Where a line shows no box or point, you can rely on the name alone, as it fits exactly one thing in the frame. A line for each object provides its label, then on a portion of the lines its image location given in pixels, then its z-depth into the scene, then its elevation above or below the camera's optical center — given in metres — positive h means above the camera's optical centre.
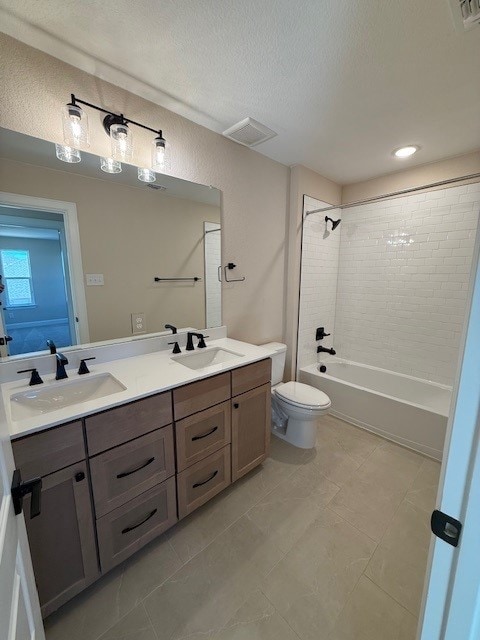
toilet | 2.09 -1.01
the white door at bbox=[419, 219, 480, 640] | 0.48 -0.42
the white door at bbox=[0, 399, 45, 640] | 0.48 -0.61
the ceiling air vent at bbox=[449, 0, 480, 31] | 1.01 +1.03
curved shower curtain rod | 1.86 +0.69
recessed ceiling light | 2.15 +1.05
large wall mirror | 1.30 +0.17
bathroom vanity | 1.02 -0.85
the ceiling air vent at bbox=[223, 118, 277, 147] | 1.79 +1.01
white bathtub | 2.14 -1.11
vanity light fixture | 1.32 +0.77
